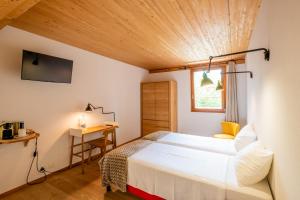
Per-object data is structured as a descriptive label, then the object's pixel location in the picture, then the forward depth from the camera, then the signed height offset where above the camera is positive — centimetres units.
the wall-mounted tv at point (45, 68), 216 +57
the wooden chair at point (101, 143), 291 -85
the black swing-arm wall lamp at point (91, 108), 306 -13
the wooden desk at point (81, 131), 276 -57
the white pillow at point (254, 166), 137 -64
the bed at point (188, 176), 139 -82
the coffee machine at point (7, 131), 193 -39
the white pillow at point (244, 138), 206 -54
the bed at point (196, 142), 235 -75
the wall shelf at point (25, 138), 187 -49
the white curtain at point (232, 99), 394 +6
